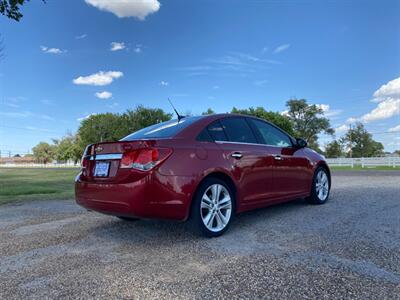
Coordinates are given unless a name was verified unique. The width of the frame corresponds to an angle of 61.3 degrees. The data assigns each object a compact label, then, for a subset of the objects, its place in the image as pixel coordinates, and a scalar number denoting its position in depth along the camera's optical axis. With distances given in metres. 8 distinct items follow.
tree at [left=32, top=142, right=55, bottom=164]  115.81
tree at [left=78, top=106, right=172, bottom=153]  58.88
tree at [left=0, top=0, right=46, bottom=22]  8.52
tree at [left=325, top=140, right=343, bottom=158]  81.12
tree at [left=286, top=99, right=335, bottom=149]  71.56
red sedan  3.63
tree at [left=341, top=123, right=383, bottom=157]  77.12
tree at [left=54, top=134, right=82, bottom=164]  88.50
